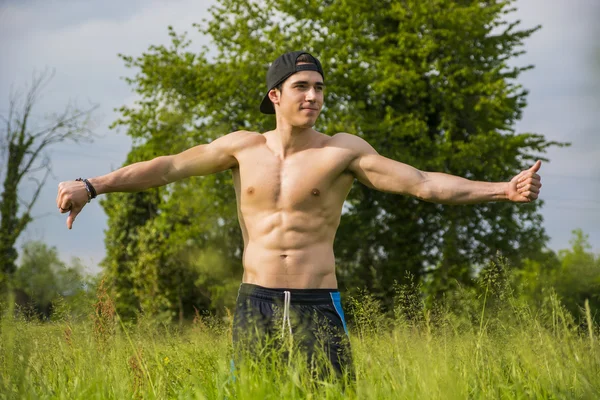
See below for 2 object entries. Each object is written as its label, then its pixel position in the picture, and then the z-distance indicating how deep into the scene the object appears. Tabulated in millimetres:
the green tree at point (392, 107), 21125
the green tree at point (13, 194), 22516
